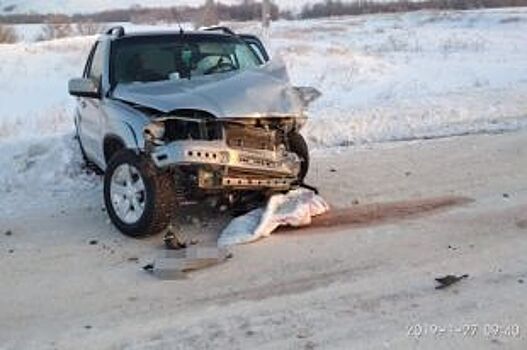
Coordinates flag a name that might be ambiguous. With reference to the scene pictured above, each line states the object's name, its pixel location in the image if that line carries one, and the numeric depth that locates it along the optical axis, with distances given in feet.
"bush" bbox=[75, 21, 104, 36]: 173.17
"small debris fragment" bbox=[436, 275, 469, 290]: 18.93
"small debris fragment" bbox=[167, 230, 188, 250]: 22.61
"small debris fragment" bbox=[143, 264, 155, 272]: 21.01
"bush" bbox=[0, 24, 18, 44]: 156.27
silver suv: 23.17
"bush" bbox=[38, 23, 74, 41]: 170.99
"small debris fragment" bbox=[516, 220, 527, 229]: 23.78
